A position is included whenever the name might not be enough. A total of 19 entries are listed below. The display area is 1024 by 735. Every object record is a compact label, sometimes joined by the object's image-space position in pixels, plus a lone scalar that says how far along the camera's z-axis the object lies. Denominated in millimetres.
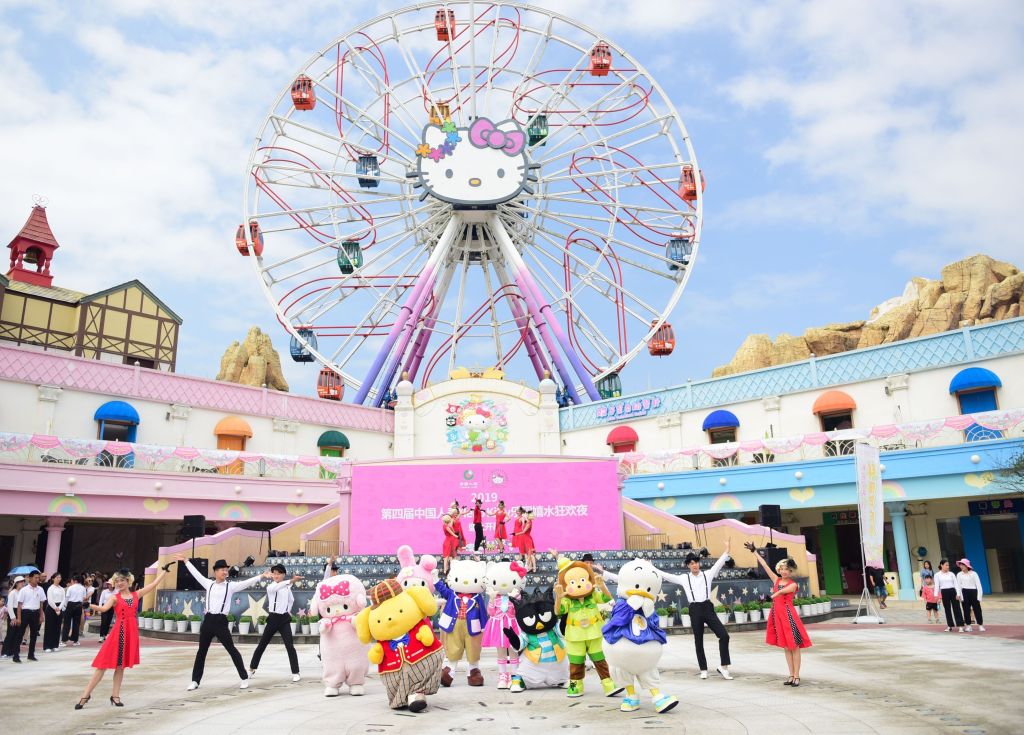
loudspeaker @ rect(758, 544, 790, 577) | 16781
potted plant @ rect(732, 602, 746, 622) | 15047
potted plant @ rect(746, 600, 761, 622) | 15234
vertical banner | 15820
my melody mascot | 8469
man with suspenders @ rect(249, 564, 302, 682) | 9430
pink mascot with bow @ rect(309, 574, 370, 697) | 8391
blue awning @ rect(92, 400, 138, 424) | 25203
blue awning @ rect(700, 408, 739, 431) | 28406
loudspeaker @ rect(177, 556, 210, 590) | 17203
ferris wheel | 33156
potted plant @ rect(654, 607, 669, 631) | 14594
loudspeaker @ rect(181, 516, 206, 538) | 17562
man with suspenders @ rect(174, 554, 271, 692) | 8844
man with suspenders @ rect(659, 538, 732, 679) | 9039
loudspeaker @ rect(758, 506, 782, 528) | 17406
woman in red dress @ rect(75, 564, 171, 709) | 8070
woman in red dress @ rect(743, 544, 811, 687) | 8281
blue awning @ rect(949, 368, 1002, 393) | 22891
